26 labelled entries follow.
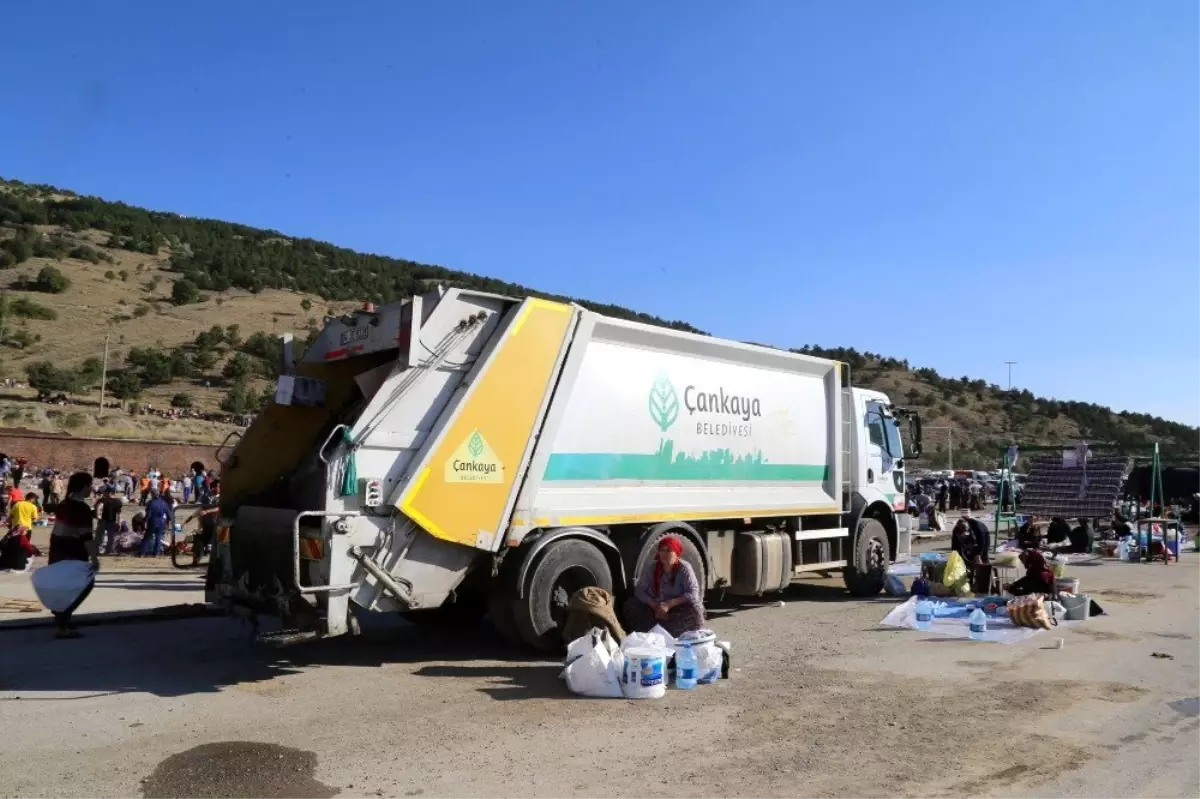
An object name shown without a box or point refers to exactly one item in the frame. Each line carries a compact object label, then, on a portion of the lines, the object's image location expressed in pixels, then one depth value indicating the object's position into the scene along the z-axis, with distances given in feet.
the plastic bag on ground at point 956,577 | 37.01
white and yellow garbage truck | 21.67
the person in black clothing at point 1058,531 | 64.34
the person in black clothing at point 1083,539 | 62.49
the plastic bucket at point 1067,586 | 35.99
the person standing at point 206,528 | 26.44
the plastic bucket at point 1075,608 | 33.22
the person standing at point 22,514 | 51.46
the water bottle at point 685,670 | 21.99
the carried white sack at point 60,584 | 26.78
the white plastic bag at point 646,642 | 21.59
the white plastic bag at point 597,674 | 21.18
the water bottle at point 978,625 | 29.34
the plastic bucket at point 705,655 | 22.41
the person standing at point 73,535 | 27.50
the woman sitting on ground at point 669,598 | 24.08
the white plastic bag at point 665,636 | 22.65
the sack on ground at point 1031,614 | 30.63
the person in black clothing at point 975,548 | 38.63
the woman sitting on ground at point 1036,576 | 34.24
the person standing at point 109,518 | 54.90
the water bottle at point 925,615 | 31.48
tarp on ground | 29.30
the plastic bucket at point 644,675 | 20.90
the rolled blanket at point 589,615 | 23.07
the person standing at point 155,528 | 56.54
